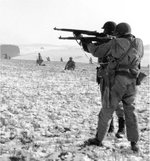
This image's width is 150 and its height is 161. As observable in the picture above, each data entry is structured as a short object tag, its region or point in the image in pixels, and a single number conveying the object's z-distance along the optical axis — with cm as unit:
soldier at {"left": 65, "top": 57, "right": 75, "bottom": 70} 3045
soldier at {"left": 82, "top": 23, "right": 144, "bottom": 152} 561
